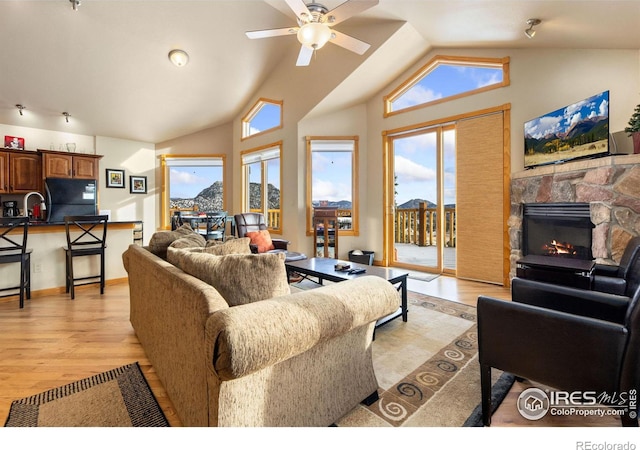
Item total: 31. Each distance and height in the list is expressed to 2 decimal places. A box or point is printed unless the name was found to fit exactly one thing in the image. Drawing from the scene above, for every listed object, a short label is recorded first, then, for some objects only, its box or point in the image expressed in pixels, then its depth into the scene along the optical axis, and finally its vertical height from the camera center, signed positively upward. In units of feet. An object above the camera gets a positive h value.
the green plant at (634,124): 8.41 +2.69
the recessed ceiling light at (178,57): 14.25 +7.98
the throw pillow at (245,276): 4.09 -0.78
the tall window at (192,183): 22.63 +2.91
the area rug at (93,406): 4.67 -3.12
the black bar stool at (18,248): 9.68 -0.89
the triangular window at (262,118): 19.07 +7.03
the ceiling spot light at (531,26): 9.62 +6.38
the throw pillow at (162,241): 6.64 -0.45
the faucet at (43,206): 16.28 +0.87
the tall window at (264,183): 19.47 +2.62
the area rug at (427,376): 4.77 -3.14
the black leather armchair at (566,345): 3.71 -1.77
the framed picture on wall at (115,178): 20.54 +3.06
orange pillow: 14.06 -0.95
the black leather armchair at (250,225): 15.10 -0.24
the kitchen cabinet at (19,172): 16.54 +2.90
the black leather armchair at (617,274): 6.71 -1.38
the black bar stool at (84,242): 11.02 -0.81
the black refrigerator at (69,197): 17.43 +1.50
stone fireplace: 8.52 +0.77
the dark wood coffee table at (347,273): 8.46 -1.62
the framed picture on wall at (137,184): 21.57 +2.71
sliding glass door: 15.06 +1.09
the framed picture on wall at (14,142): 17.06 +4.64
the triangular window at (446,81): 13.17 +6.71
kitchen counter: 11.13 -1.63
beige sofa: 3.22 -1.55
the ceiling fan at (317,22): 7.97 +5.80
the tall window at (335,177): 17.48 +2.53
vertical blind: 12.97 +0.94
